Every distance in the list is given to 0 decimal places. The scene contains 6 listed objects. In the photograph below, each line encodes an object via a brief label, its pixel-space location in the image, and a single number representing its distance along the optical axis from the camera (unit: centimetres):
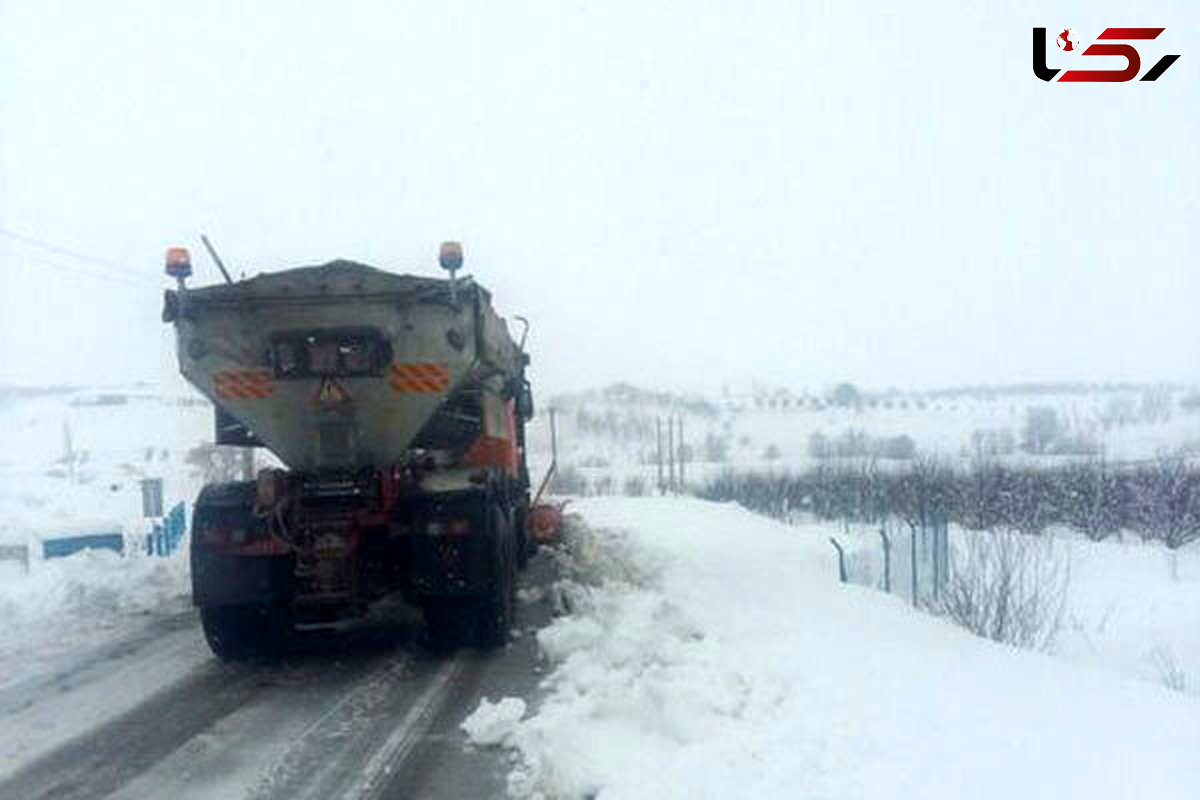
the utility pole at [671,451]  6450
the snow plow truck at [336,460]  1025
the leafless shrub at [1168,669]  1569
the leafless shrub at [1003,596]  1684
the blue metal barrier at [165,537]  2114
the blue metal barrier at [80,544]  2002
